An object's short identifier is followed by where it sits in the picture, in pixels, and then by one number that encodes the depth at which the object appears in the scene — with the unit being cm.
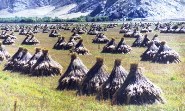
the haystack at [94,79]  2670
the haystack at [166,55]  4134
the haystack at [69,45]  6206
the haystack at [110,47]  5533
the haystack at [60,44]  6293
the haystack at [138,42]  6219
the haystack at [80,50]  5284
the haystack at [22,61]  3929
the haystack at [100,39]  7238
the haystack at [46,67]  3528
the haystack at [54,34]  9534
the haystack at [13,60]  4075
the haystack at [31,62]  3759
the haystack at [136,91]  2288
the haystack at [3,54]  4675
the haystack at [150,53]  4446
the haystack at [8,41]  7532
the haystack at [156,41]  4983
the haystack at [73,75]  2911
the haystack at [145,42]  6070
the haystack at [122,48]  5344
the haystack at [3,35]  8944
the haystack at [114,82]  2477
